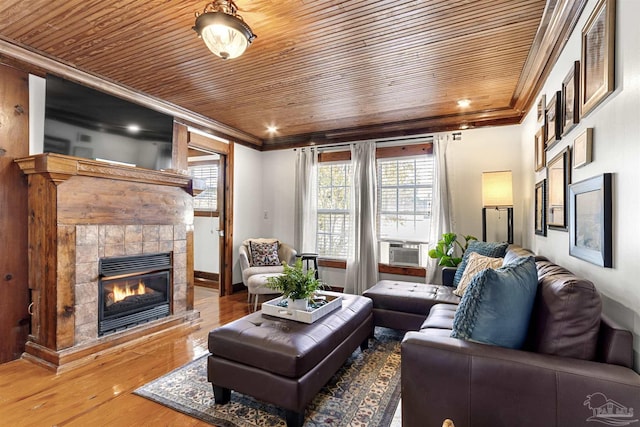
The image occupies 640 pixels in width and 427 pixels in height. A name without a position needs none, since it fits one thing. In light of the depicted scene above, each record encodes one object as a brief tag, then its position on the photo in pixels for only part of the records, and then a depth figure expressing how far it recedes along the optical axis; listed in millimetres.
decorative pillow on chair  4676
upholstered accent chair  4113
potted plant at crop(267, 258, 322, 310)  2324
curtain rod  4487
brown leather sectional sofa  1161
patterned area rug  1881
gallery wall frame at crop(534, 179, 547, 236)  2701
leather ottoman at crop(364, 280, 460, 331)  2930
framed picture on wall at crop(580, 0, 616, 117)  1442
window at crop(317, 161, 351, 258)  5055
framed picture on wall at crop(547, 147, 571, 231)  2121
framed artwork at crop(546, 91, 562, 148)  2297
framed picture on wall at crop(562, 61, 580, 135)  1907
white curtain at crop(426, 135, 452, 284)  4211
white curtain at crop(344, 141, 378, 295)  4656
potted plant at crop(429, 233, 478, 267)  3725
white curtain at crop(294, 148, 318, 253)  5129
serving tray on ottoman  2229
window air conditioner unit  4547
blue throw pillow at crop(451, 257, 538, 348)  1435
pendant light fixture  1968
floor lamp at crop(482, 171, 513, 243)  3557
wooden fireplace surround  2512
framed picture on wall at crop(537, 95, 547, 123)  2753
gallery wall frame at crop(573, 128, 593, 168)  1708
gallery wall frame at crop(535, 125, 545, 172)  2799
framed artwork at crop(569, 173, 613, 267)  1474
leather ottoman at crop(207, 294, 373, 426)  1757
